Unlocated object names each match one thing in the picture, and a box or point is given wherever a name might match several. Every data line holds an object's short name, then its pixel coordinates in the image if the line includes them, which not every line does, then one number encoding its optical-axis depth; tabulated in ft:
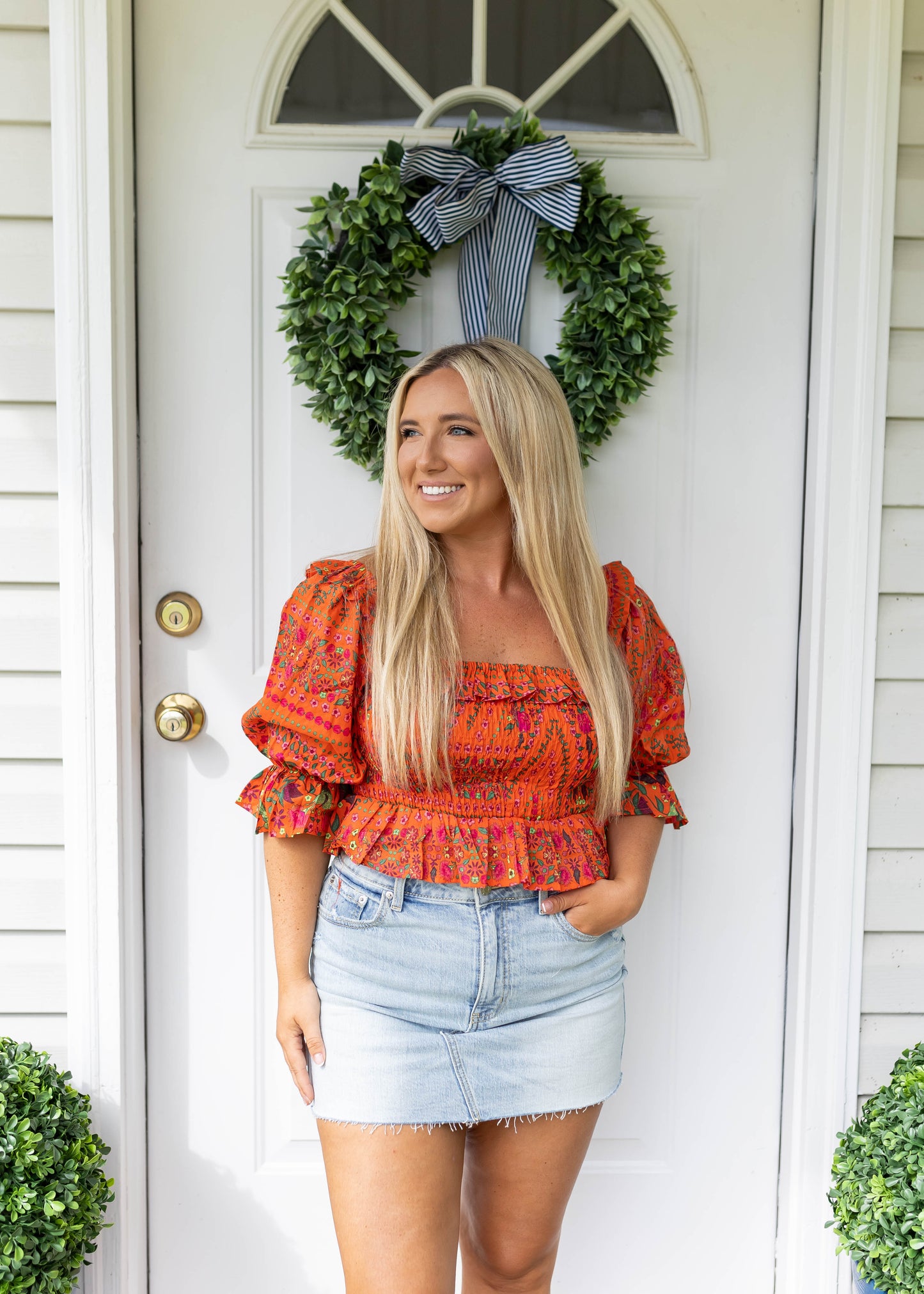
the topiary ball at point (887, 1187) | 4.42
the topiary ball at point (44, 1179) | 4.26
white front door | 5.20
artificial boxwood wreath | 4.92
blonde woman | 4.01
